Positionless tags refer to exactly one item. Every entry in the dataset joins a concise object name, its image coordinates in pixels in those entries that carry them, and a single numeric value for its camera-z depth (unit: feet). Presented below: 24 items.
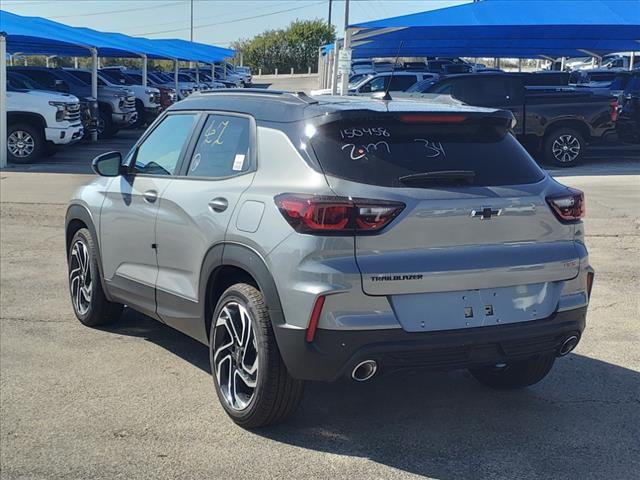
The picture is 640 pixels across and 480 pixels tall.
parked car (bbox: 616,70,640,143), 58.54
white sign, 59.21
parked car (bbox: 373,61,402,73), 109.64
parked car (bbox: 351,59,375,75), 110.80
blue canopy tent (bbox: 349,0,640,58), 56.24
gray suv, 11.90
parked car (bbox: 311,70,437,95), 75.46
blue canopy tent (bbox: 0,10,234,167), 54.80
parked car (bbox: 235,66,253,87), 197.67
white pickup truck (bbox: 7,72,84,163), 54.75
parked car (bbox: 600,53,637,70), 122.05
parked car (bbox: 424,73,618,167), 51.21
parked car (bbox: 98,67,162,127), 82.02
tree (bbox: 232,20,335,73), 303.68
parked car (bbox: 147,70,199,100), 108.27
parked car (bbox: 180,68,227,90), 135.85
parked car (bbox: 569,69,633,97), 62.13
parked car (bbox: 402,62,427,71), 101.76
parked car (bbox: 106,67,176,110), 87.39
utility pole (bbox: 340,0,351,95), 58.80
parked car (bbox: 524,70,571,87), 69.05
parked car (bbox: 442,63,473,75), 100.95
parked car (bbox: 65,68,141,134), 72.95
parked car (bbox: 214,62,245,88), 177.23
